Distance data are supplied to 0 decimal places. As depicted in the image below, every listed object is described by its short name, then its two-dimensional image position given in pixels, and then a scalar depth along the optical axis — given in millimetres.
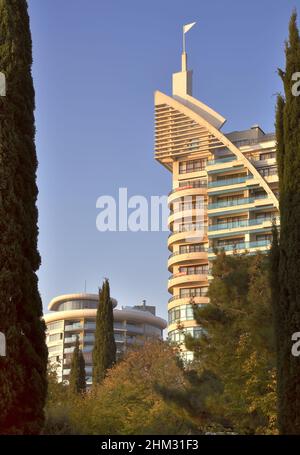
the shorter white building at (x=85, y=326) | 130375
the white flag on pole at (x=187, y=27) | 92438
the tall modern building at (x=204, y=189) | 82500
